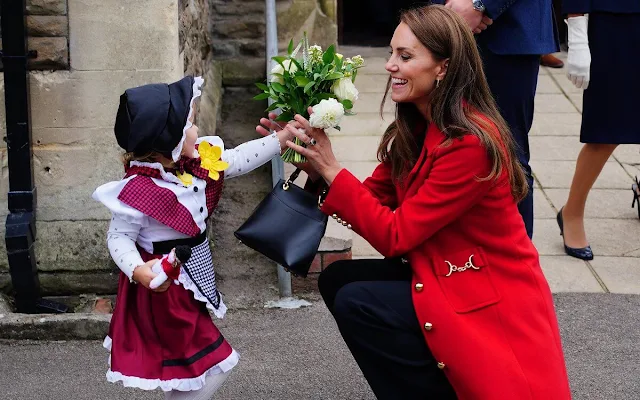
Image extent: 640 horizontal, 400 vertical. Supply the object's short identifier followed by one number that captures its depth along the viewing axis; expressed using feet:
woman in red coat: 10.50
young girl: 10.37
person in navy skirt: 16.52
